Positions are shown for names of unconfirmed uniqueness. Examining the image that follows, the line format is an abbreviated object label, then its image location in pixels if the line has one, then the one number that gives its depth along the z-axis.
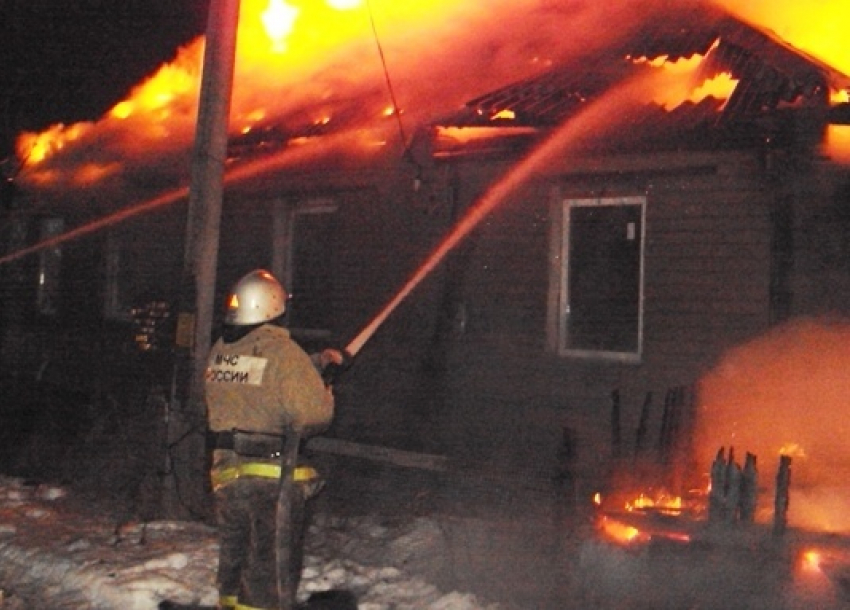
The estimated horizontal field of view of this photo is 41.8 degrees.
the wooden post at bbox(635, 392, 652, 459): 6.61
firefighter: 5.57
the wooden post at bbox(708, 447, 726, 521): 5.77
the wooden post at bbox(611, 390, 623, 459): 6.69
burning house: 8.34
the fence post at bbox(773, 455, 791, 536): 5.60
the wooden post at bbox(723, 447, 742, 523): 5.75
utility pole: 8.09
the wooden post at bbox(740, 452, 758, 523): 5.74
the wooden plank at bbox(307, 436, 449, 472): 9.97
